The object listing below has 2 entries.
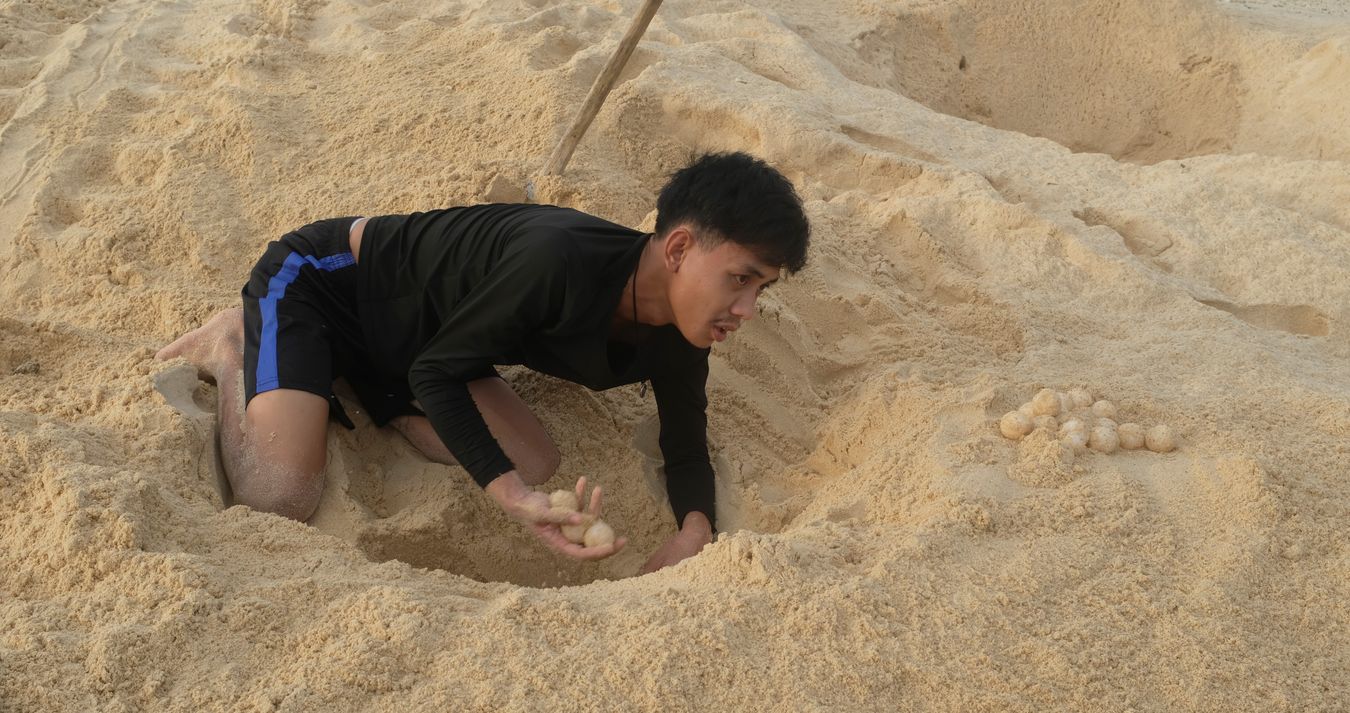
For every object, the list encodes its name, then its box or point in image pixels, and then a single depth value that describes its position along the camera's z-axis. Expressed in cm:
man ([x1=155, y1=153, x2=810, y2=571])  220
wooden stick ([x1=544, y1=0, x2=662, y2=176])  332
